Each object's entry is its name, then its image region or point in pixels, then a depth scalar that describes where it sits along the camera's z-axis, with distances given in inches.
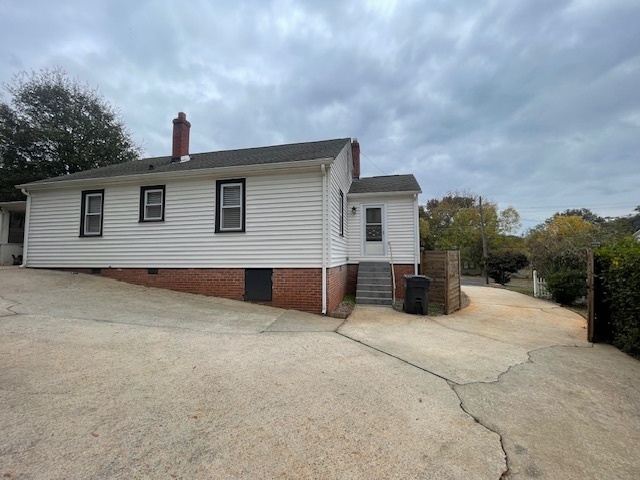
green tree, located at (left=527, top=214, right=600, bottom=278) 434.1
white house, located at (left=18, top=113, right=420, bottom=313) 311.9
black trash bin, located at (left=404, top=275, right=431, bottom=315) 314.3
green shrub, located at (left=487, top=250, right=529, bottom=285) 738.8
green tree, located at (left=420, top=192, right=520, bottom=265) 1118.4
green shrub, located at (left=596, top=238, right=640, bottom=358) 189.2
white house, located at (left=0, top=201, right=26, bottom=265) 495.5
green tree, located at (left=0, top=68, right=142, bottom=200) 782.5
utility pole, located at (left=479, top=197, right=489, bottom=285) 812.6
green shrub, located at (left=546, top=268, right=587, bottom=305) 390.3
